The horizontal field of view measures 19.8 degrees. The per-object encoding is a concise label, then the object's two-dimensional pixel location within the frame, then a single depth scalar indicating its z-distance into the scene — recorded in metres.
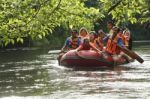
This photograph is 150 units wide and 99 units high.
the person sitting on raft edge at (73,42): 19.55
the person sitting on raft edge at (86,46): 17.80
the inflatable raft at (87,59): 17.55
